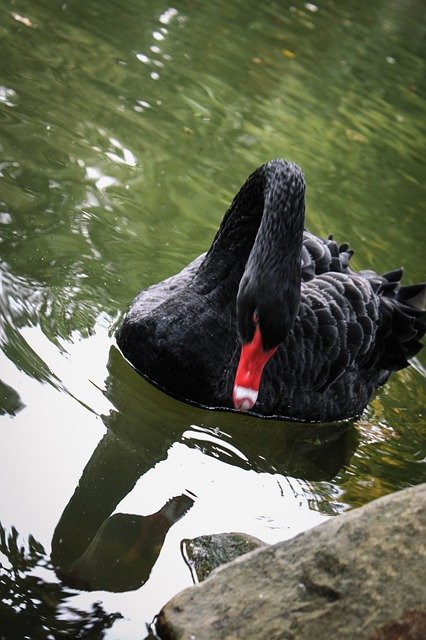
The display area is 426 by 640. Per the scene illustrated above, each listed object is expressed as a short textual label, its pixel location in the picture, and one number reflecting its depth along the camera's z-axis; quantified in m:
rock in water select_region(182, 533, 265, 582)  2.73
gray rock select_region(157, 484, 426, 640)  2.22
